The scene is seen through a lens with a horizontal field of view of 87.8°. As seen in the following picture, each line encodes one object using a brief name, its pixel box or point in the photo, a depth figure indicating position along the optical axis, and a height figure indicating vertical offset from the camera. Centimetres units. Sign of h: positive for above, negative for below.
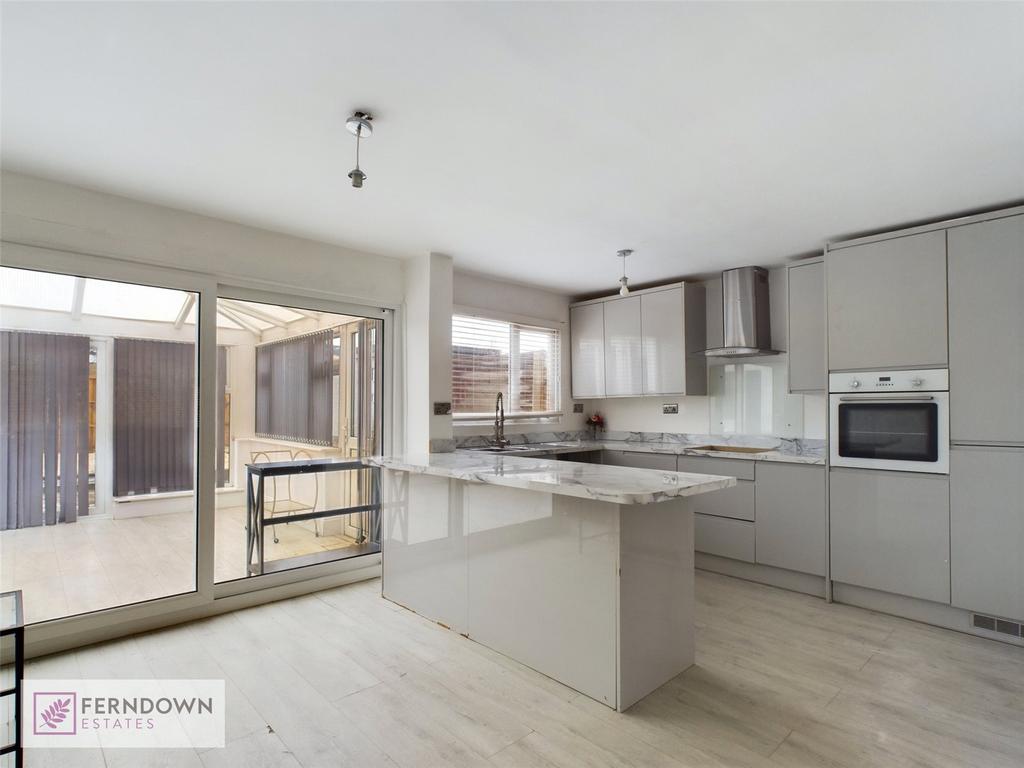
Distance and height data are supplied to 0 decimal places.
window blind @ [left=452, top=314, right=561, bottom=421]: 476 +29
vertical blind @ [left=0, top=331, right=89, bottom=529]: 279 -15
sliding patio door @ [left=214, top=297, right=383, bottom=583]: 354 -18
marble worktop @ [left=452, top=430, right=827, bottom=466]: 415 -44
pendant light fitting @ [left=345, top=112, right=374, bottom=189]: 215 +112
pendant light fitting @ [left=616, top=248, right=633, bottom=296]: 400 +89
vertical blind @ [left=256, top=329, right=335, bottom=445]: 372 +8
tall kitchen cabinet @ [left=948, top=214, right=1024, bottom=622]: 297 -12
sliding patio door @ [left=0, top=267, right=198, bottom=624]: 281 -24
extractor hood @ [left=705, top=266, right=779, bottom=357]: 438 +69
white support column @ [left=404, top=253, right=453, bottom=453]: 412 +40
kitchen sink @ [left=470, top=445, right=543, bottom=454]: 452 -44
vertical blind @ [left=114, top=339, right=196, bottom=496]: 316 -10
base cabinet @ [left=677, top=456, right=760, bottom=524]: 407 -74
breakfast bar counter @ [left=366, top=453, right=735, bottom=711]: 228 -83
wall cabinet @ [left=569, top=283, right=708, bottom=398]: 479 +52
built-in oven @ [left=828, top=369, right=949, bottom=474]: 323 -15
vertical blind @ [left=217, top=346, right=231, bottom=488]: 344 -15
